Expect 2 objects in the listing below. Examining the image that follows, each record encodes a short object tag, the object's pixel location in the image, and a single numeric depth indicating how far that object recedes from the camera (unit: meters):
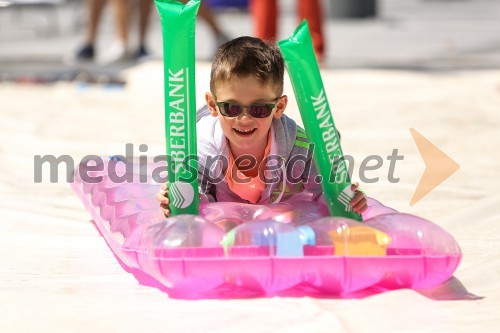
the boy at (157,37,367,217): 5.68
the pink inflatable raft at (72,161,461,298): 5.13
